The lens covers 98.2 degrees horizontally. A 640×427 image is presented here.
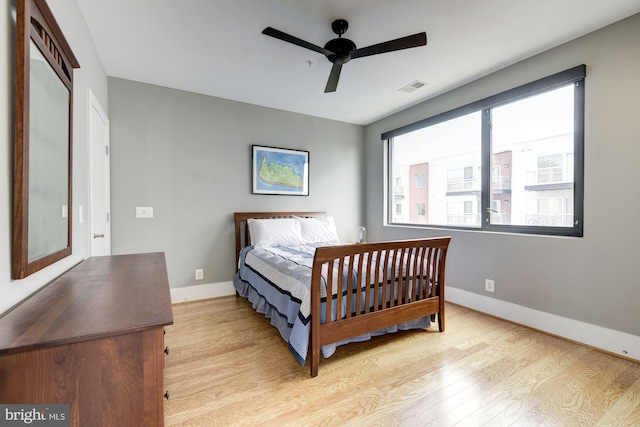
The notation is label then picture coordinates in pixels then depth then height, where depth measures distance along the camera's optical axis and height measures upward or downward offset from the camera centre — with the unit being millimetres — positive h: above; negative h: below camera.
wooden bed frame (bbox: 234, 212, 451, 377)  1842 -621
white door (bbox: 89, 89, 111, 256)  2201 +283
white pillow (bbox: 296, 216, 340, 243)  3674 -244
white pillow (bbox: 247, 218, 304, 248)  3338 -259
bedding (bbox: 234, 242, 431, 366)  1921 -659
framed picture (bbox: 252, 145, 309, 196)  3736 +575
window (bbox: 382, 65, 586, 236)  2420 +552
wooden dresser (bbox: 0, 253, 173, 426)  713 -407
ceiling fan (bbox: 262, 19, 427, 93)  1910 +1209
